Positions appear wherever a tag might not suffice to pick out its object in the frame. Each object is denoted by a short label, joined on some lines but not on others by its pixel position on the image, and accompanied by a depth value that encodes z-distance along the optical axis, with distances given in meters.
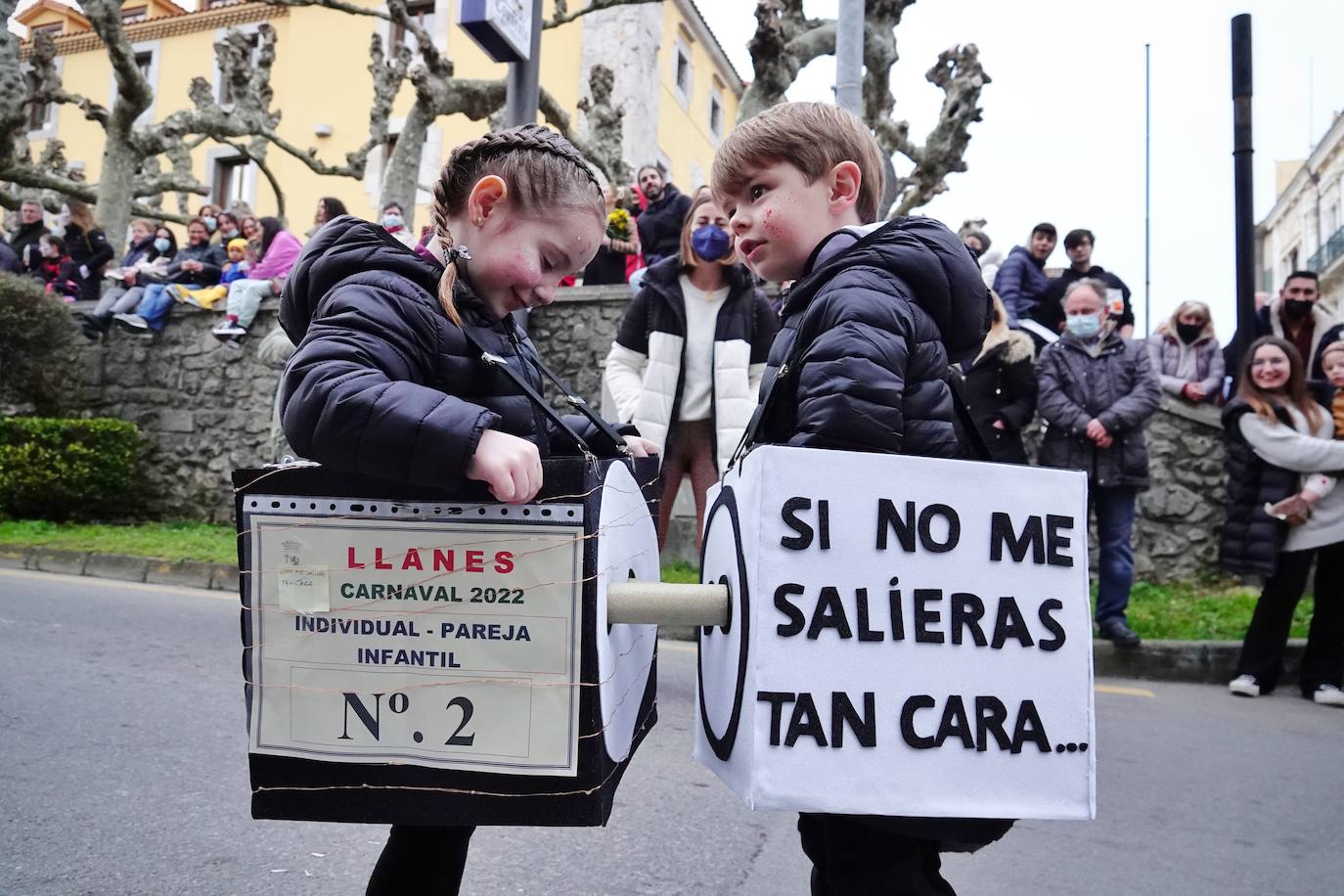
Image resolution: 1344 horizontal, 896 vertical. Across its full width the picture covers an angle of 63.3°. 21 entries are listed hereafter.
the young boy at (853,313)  1.55
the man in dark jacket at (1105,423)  6.20
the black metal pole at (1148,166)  23.47
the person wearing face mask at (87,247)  13.05
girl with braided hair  1.39
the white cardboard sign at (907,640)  1.38
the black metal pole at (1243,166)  7.94
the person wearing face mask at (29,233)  13.74
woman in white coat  5.41
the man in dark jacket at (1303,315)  7.88
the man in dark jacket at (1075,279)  8.65
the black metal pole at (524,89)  6.45
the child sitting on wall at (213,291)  11.44
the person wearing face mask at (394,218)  10.11
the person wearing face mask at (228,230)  12.70
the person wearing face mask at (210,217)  13.38
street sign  5.80
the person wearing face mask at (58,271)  13.10
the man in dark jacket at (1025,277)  8.91
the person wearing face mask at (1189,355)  8.31
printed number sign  1.41
